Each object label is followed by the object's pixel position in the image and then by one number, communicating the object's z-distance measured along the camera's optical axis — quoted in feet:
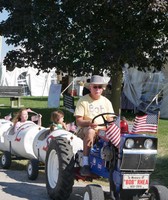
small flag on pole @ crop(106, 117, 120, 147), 19.76
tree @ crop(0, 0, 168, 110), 47.19
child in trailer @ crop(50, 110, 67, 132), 30.30
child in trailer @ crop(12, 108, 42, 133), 32.99
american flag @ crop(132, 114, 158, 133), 21.27
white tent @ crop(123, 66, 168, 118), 65.98
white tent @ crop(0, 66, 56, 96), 128.90
